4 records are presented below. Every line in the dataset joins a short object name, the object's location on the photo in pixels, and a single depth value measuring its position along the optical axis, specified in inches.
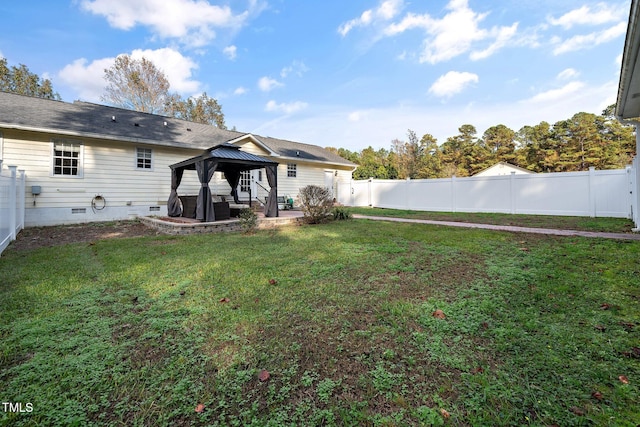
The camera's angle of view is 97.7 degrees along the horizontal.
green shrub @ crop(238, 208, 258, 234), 325.7
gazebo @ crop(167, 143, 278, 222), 346.9
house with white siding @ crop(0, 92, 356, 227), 368.0
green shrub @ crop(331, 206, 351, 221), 410.9
